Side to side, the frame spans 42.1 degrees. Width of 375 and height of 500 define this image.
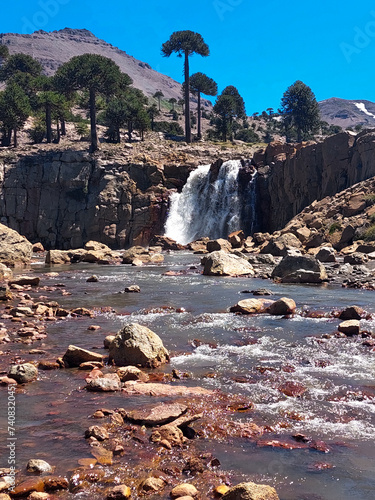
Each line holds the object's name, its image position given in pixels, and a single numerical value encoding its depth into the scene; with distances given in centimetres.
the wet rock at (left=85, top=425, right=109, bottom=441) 603
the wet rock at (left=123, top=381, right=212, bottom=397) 775
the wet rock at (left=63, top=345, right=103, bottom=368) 927
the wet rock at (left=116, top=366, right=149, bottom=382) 840
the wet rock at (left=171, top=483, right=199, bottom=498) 481
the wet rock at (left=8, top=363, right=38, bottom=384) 814
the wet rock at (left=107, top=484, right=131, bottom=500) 473
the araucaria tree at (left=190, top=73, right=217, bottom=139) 7650
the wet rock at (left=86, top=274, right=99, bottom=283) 2294
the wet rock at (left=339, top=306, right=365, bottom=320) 1361
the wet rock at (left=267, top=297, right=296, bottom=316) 1430
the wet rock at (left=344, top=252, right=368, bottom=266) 2666
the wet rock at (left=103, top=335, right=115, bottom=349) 1035
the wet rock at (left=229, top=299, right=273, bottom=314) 1473
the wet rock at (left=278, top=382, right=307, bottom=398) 776
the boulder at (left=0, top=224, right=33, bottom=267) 3062
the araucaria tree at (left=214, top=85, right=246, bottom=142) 7688
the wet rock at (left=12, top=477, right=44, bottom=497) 476
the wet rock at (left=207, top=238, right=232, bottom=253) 3531
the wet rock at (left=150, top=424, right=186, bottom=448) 596
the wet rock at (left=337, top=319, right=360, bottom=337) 1161
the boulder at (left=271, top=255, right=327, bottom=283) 2166
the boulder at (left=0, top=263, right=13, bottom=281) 2173
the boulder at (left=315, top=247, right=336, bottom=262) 2795
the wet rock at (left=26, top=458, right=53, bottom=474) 516
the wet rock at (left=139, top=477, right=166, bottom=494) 491
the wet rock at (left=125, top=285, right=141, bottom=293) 1959
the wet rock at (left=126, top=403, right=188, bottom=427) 650
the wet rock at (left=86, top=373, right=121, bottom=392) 785
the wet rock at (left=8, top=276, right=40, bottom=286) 2106
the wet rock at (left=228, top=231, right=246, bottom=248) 3962
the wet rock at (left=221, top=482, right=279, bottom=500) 444
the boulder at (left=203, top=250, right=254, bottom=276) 2477
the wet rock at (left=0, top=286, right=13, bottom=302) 1638
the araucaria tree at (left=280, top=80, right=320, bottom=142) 8019
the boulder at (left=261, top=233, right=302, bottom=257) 3152
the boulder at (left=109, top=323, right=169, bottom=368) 929
